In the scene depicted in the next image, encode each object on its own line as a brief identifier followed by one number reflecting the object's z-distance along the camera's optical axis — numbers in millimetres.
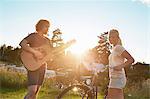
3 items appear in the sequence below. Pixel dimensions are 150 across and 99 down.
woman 2357
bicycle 2513
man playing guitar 2323
